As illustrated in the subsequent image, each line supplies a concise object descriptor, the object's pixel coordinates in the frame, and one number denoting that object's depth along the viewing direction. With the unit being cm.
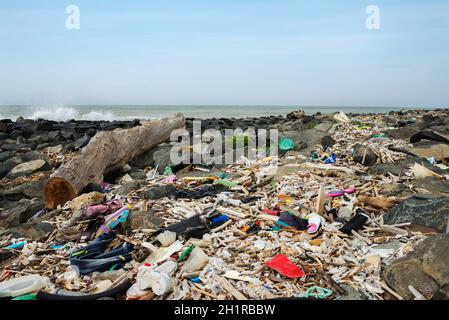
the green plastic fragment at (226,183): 679
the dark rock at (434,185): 556
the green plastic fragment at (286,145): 994
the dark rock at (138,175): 851
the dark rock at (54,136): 1343
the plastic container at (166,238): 428
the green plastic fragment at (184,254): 388
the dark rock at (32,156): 1010
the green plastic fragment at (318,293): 314
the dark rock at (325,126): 1326
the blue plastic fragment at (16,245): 471
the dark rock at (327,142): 977
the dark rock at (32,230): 503
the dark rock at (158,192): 617
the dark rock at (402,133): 1030
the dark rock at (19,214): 596
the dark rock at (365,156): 747
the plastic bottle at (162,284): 325
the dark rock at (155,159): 923
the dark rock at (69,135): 1359
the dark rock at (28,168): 922
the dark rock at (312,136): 1032
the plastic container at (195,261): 366
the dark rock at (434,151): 759
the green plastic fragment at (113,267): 390
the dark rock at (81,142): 1134
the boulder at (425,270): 302
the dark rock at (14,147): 1207
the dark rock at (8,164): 938
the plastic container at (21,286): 344
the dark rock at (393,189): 545
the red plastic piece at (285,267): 346
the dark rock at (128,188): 654
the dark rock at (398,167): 646
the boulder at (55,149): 1142
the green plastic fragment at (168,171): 852
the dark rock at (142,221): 490
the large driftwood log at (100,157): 632
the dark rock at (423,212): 425
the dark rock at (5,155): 1052
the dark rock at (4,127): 1629
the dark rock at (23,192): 779
